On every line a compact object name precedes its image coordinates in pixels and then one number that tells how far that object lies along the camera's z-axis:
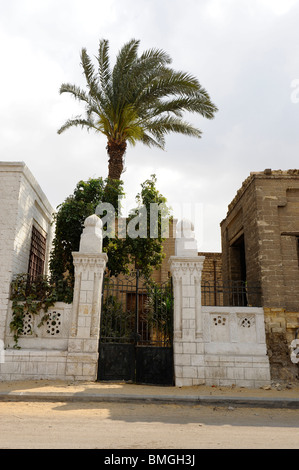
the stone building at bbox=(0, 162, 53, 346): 8.55
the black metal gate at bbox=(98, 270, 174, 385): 7.94
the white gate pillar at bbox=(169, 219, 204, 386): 7.78
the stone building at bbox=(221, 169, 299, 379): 8.42
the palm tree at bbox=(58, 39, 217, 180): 11.85
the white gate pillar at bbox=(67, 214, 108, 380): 7.80
